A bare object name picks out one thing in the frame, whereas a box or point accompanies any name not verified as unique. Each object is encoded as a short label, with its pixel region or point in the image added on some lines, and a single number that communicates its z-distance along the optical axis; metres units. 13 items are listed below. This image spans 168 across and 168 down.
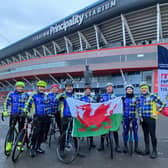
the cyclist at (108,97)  4.88
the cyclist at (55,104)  5.54
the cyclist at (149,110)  4.46
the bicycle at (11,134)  4.47
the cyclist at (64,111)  4.45
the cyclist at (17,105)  4.54
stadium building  29.19
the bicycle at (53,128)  5.90
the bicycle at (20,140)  4.11
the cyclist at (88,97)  4.99
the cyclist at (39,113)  4.43
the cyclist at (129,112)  4.70
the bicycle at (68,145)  4.16
